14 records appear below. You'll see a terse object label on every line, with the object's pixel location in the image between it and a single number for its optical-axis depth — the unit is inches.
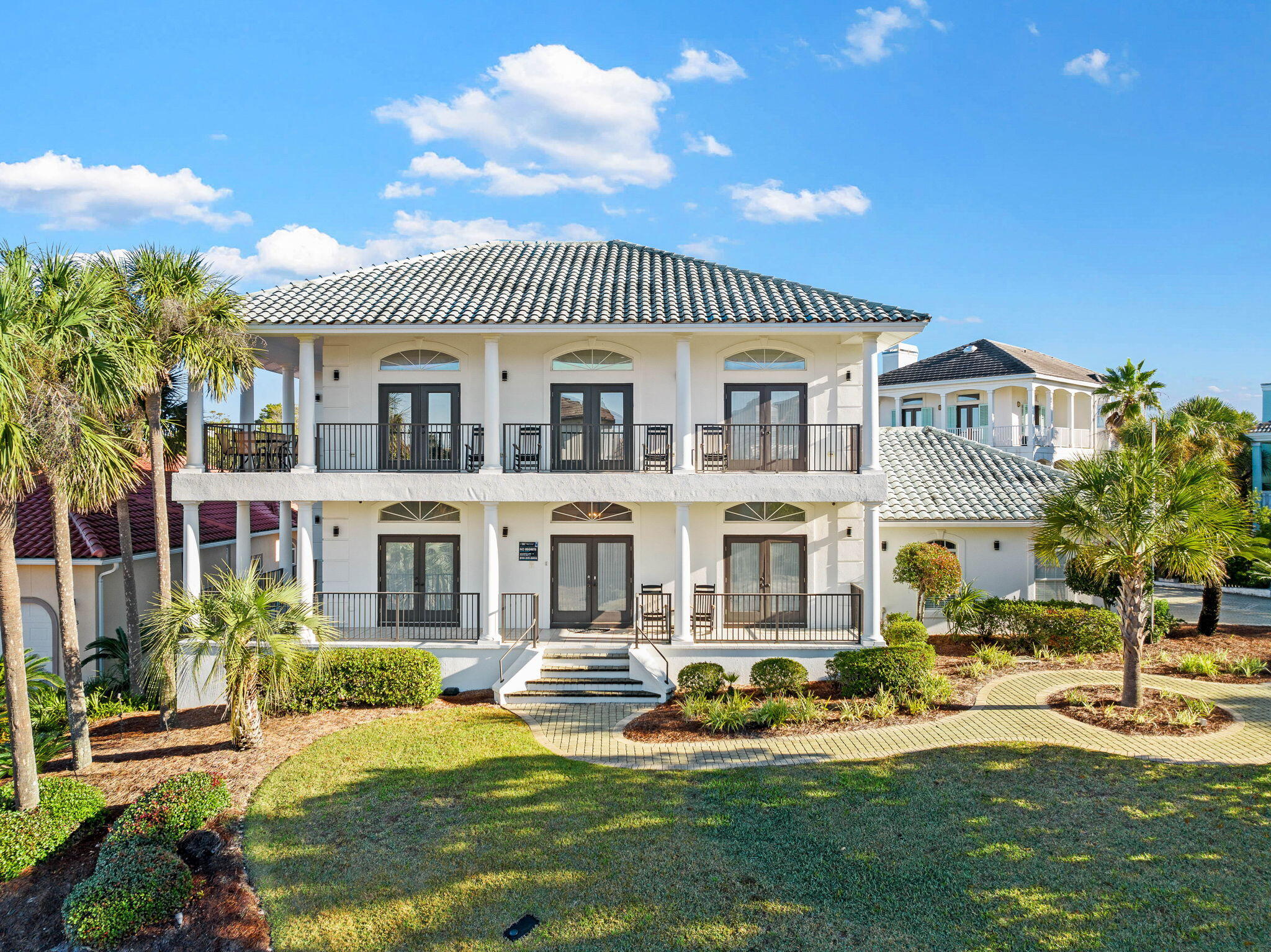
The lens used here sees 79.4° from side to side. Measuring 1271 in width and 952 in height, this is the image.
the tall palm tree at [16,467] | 350.0
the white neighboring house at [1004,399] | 1267.2
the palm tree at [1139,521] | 481.1
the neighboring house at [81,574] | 608.7
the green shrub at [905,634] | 605.9
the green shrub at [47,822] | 354.0
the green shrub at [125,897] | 290.4
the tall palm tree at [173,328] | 505.7
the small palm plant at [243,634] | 445.1
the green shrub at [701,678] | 536.1
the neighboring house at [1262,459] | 1366.9
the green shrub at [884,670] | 526.0
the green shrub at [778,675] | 541.3
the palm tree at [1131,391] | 946.7
